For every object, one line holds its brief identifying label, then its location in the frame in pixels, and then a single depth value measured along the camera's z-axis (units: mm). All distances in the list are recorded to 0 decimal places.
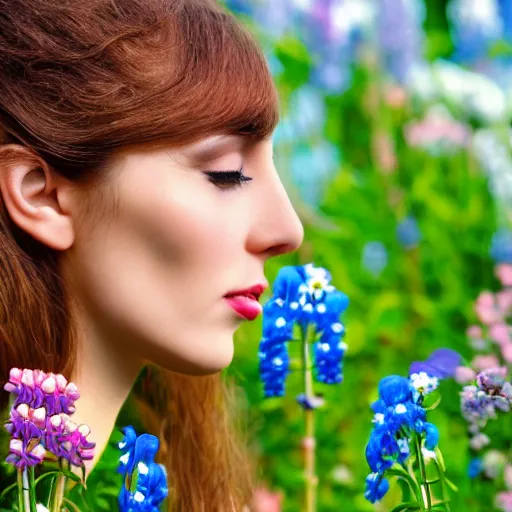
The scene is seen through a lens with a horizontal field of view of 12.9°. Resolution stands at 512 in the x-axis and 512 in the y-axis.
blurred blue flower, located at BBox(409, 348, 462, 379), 1089
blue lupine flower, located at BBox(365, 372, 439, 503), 1062
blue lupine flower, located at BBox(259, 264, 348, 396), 1211
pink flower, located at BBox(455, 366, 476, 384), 1137
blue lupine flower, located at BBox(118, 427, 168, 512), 1062
